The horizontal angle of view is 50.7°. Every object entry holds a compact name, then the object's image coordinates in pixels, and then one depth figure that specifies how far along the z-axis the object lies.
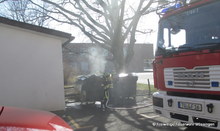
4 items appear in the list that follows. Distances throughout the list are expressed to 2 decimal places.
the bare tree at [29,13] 19.31
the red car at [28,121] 2.00
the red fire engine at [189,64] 4.36
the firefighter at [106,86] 9.44
